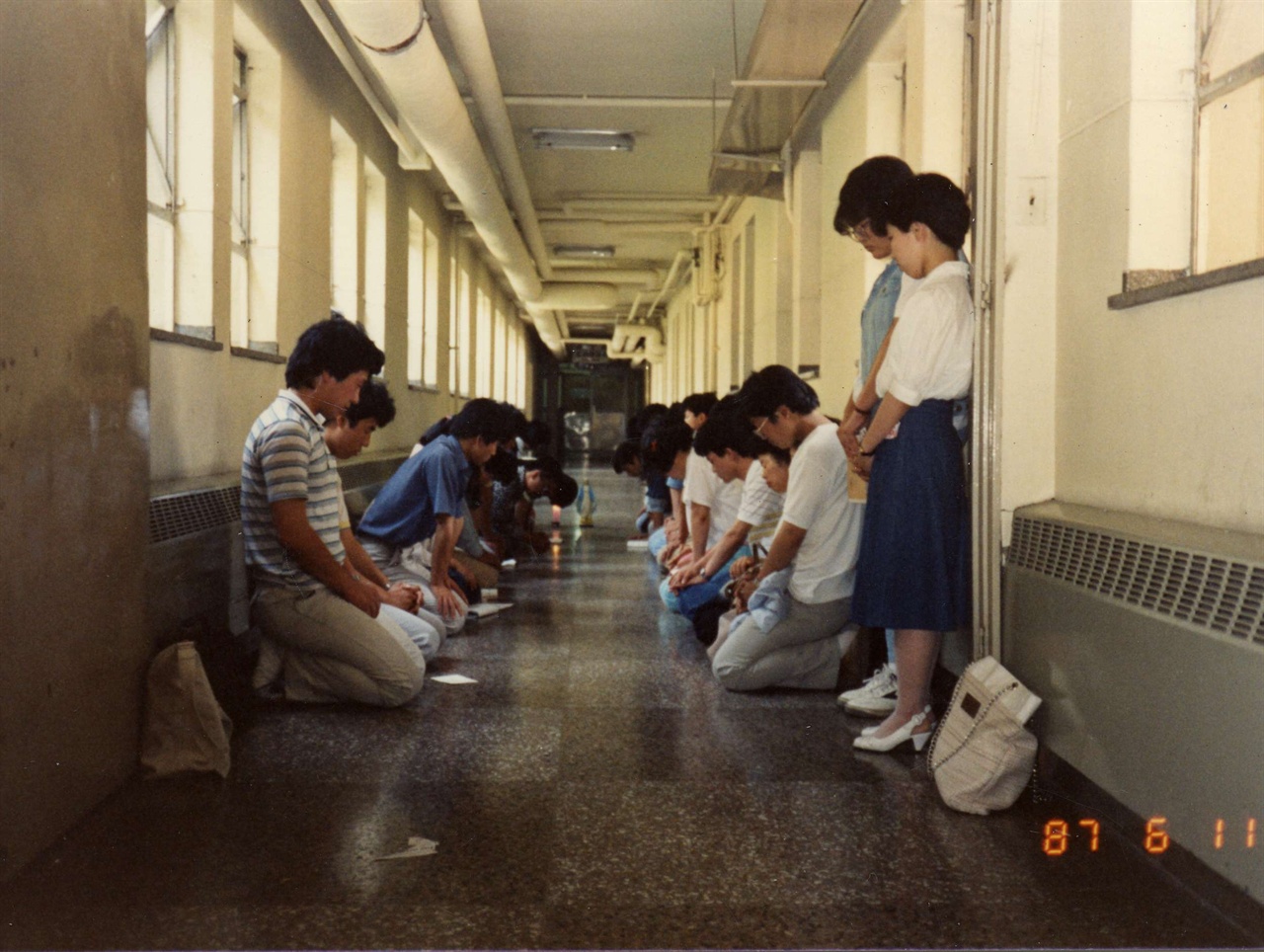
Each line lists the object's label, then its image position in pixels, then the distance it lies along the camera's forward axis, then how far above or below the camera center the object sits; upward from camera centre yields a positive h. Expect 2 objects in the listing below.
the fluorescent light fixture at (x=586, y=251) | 16.17 +2.66
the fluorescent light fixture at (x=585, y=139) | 9.66 +2.54
